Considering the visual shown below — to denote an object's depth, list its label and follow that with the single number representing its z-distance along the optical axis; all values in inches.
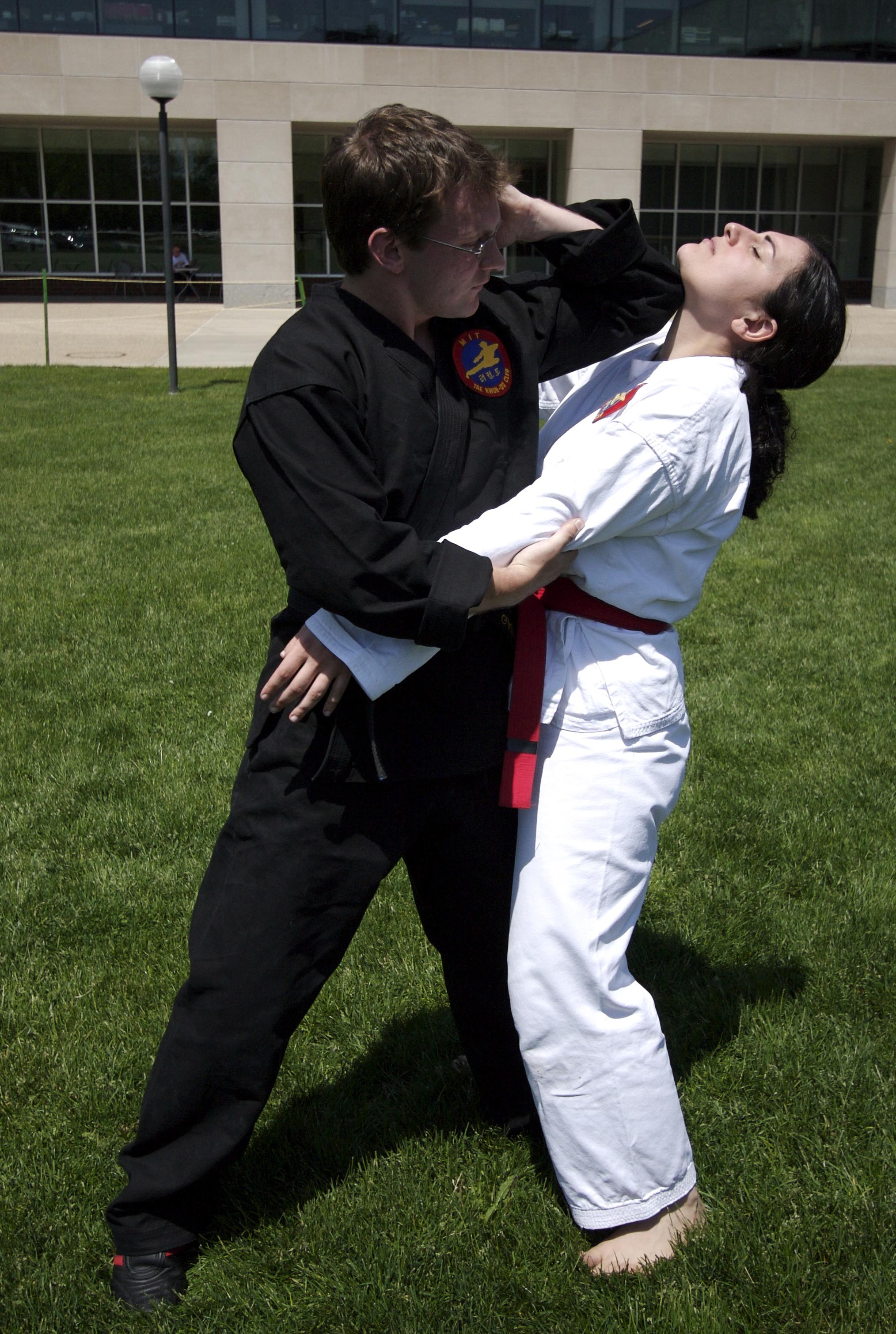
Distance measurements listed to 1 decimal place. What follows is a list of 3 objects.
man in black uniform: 79.6
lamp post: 560.7
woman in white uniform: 89.7
